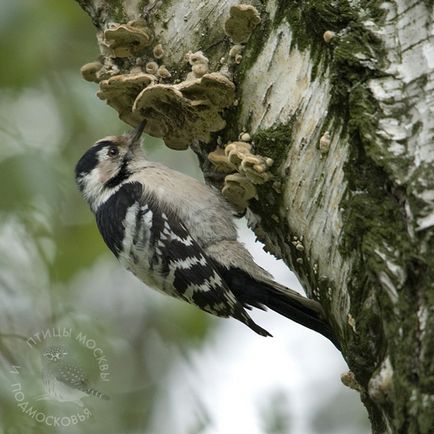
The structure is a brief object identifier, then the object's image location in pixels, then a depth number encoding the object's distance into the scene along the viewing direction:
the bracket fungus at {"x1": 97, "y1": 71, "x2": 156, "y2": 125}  7.79
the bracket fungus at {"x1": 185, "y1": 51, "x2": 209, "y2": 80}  7.42
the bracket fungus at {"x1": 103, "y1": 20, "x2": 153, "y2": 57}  7.77
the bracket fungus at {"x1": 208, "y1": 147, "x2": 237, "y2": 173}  7.67
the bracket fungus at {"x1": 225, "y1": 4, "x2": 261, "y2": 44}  6.87
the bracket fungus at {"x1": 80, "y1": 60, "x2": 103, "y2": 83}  8.34
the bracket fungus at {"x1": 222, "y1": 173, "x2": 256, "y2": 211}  7.49
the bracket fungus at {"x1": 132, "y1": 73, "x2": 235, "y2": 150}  7.21
